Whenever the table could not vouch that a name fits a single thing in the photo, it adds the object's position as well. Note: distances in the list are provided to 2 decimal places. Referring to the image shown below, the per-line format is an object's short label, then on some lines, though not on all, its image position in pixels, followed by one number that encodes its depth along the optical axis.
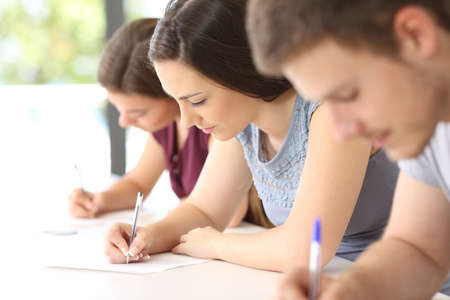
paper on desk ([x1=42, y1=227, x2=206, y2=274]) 1.87
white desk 1.73
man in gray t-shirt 1.38
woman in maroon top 2.38
